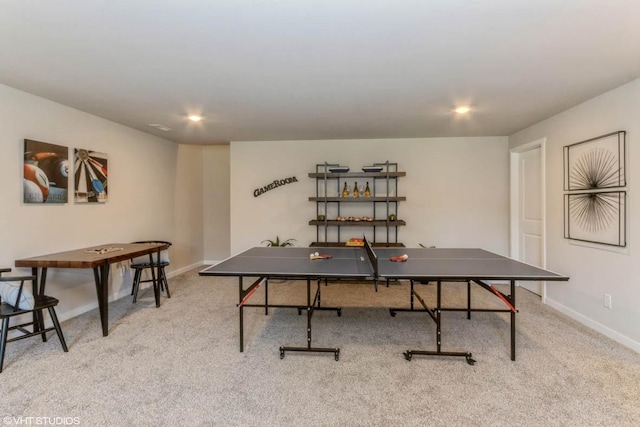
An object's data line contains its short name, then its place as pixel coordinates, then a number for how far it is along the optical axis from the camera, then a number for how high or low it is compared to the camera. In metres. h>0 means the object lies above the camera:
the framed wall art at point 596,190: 2.85 +0.27
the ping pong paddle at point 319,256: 3.06 -0.41
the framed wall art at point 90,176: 3.59 +0.49
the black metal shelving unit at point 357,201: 4.94 +0.25
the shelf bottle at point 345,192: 5.07 +0.39
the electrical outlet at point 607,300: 2.96 -0.82
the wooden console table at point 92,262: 2.82 -0.44
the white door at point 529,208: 4.23 +0.12
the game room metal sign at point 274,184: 5.33 +0.56
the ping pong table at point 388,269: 2.34 -0.44
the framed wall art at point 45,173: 3.01 +0.45
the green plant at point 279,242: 5.25 -0.47
